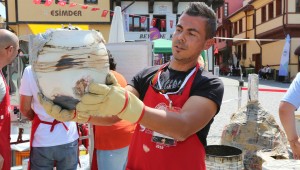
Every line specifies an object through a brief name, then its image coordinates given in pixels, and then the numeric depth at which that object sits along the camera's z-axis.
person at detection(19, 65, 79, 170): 2.90
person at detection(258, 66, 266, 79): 28.17
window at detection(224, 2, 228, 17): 44.86
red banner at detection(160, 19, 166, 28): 23.48
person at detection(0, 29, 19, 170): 2.52
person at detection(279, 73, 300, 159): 3.04
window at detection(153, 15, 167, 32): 23.42
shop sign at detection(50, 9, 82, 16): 22.12
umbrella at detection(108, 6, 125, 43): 6.33
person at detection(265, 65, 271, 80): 27.75
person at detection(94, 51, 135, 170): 3.25
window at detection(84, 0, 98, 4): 22.73
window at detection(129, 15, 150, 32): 23.13
